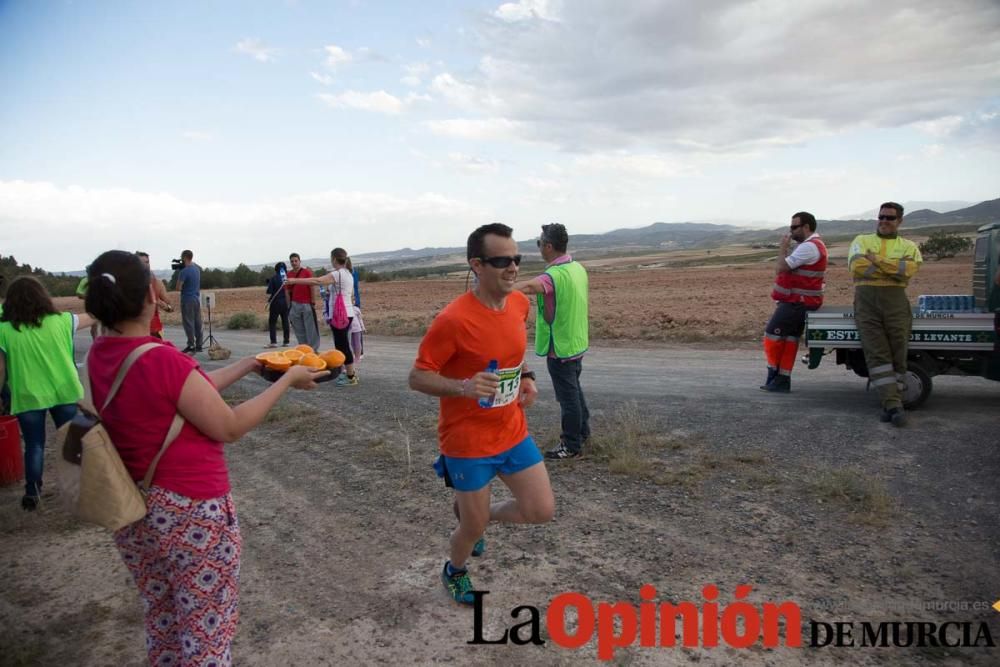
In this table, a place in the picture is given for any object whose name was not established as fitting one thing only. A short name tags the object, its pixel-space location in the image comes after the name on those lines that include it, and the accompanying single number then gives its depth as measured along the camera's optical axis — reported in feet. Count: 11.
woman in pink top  7.75
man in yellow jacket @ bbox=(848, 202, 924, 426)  22.21
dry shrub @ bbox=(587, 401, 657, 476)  18.93
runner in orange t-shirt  11.12
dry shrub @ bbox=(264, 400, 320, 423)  27.14
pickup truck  22.41
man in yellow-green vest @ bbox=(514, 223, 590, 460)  18.57
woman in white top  31.86
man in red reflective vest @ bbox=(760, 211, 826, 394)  26.11
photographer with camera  44.27
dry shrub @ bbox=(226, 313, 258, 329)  70.69
